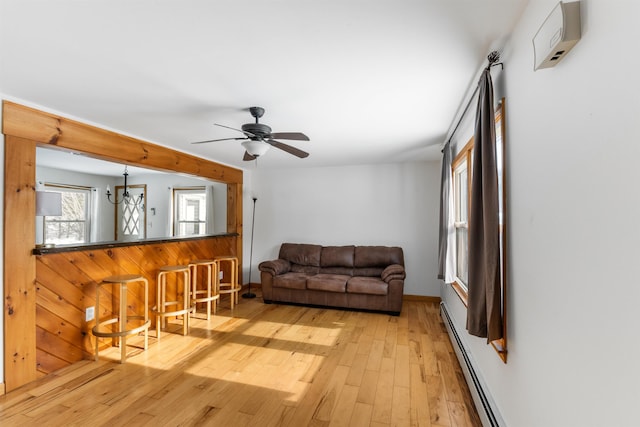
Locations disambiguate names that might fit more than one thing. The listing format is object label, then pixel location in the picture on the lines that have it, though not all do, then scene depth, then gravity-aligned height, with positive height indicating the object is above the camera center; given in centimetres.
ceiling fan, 260 +72
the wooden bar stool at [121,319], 291 -105
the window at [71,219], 585 -1
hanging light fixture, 677 +45
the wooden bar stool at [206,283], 417 -94
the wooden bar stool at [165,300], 355 -98
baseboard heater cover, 183 -117
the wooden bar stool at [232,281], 468 -98
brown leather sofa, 439 -89
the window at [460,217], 327 +5
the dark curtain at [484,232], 167 -6
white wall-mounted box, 101 +65
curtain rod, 176 +94
